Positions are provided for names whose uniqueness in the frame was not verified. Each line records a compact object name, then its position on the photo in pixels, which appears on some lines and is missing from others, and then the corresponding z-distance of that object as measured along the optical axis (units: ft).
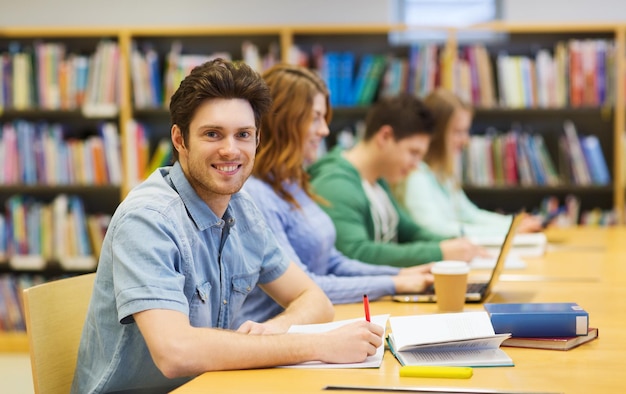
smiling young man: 8.69
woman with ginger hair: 11.04
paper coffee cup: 10.30
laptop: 10.85
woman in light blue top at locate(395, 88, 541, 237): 15.86
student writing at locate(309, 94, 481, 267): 12.69
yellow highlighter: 8.45
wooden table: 8.32
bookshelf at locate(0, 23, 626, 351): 20.02
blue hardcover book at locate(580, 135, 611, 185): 20.04
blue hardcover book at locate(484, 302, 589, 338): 9.21
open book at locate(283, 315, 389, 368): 8.72
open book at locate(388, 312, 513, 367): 8.72
